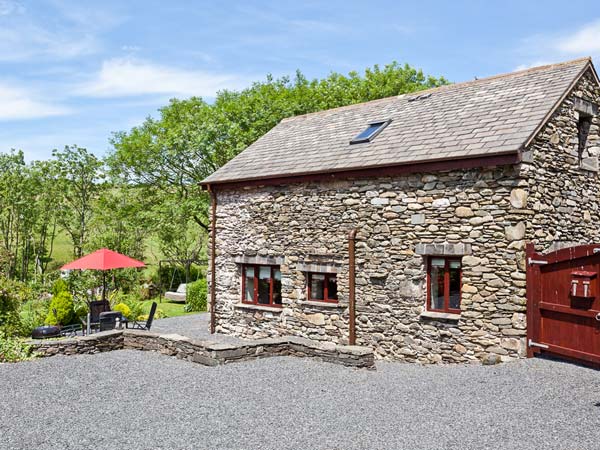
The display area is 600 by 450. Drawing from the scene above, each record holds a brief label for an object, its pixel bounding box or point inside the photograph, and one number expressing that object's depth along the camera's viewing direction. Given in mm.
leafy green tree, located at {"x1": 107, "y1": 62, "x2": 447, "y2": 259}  27000
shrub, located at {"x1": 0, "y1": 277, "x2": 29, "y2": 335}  15016
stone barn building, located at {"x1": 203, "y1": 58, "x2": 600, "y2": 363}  10742
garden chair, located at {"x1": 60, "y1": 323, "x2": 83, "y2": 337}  15685
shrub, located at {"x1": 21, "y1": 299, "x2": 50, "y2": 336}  16016
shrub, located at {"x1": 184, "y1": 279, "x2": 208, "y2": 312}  22438
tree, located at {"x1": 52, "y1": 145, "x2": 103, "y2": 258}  29484
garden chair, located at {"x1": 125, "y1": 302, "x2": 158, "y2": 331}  15492
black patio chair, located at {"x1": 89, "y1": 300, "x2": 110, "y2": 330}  15867
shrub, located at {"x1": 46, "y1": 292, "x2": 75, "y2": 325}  16266
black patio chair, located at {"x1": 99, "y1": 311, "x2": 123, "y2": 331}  15089
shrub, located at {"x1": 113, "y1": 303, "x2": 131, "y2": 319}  18062
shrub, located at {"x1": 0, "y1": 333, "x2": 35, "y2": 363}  11578
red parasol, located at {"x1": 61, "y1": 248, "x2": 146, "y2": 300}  15276
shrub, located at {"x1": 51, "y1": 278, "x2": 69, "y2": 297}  16797
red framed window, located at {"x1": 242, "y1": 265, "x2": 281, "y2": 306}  14875
